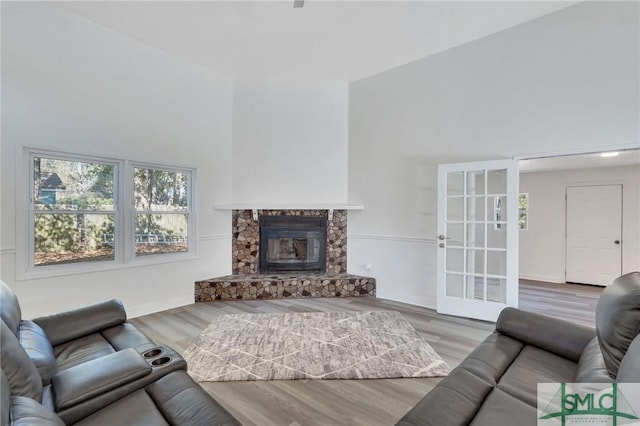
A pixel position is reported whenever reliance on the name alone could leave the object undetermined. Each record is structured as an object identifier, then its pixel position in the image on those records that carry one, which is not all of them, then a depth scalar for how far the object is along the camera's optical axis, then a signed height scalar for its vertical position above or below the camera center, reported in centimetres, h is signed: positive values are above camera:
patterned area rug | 244 -132
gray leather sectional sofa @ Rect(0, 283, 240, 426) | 113 -82
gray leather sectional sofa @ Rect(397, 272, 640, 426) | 123 -85
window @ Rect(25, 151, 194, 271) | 318 +0
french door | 351 -32
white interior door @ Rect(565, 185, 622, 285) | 546 -40
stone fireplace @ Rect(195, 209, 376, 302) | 459 -76
